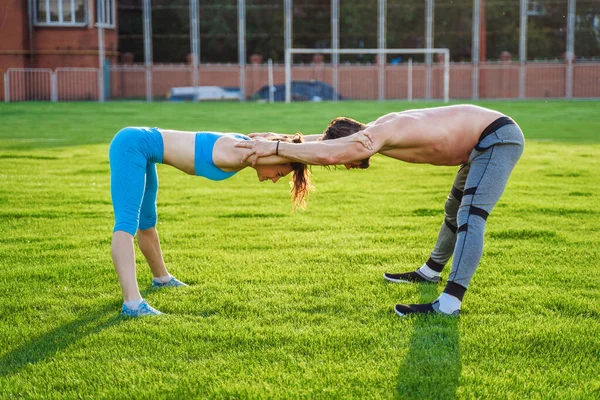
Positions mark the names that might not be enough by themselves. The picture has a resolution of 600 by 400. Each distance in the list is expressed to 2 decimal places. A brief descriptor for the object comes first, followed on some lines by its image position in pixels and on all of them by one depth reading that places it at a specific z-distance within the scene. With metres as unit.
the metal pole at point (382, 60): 48.03
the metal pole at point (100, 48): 45.72
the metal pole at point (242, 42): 48.31
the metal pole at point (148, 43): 47.54
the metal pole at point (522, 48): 46.75
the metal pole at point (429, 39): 48.16
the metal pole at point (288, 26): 47.97
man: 5.18
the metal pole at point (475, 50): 47.12
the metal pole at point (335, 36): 48.50
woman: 5.29
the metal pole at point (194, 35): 47.78
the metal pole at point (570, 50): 47.03
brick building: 44.72
